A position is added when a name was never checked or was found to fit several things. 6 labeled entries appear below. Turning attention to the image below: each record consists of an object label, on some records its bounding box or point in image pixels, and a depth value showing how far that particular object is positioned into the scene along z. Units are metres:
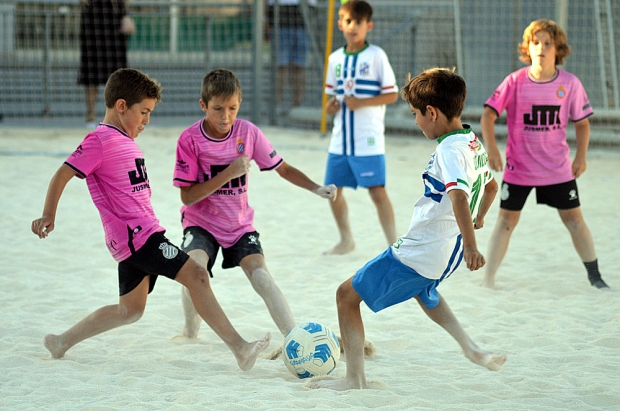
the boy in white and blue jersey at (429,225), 6.70
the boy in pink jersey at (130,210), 7.45
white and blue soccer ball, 7.47
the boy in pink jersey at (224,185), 8.16
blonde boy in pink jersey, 10.45
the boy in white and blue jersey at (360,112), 12.21
